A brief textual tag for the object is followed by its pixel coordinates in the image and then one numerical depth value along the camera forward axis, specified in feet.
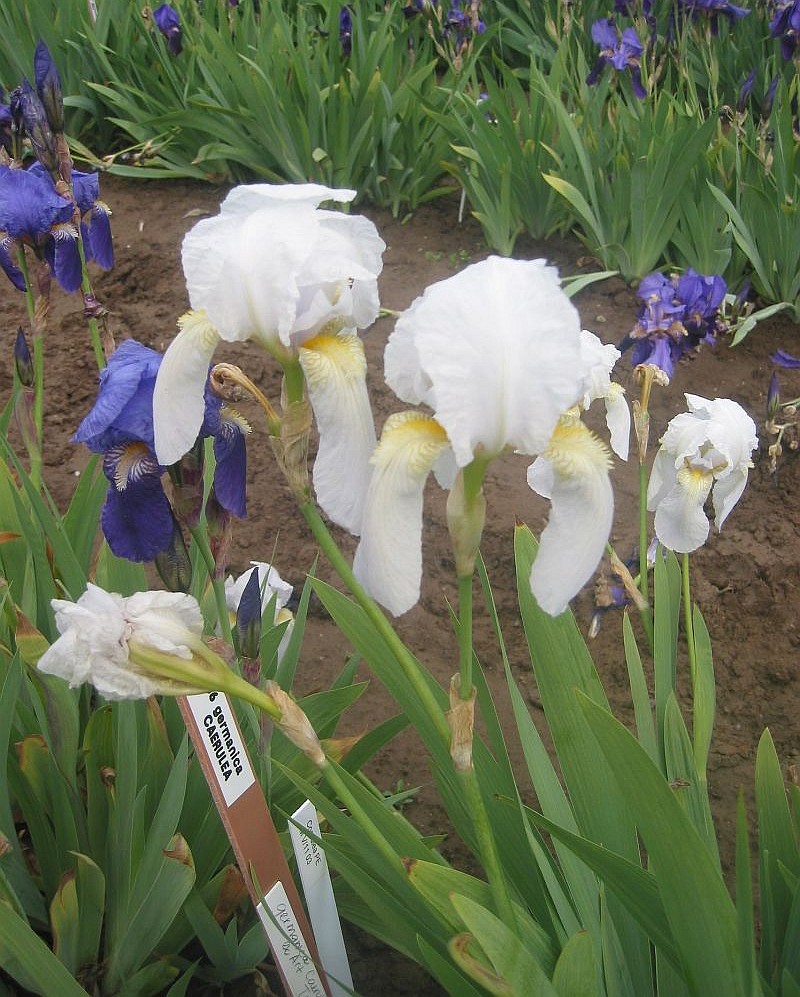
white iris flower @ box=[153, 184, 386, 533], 2.14
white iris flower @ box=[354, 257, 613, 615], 1.91
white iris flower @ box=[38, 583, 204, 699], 2.29
